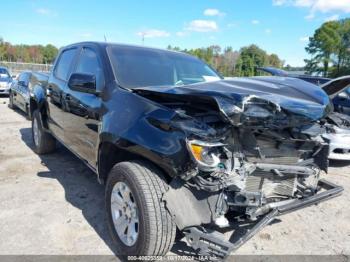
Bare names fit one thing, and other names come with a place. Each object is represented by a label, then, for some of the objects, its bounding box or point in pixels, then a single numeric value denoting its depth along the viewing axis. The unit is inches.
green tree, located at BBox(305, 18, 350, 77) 2003.0
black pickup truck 96.6
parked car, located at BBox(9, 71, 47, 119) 389.3
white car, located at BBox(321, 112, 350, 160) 222.4
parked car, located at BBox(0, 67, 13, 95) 597.6
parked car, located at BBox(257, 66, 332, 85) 282.7
